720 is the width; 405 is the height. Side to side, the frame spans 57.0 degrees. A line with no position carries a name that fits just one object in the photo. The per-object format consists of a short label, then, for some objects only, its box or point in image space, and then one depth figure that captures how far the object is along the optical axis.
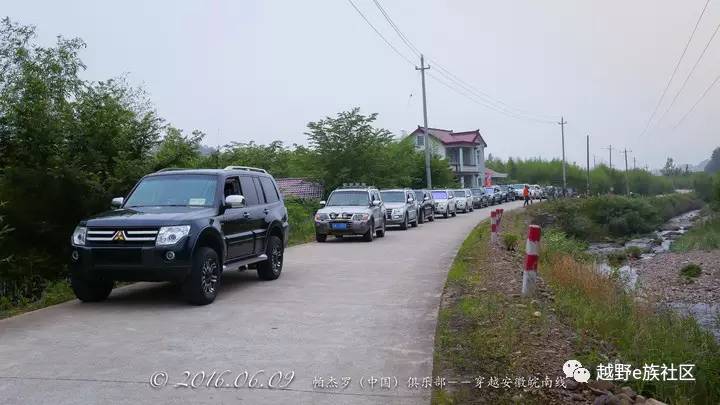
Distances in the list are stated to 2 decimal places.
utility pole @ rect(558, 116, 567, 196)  78.61
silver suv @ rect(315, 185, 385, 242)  20.42
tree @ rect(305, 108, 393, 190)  35.44
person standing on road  50.03
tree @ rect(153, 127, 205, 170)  13.67
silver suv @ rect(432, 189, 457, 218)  38.19
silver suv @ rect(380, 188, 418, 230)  26.61
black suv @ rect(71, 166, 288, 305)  8.39
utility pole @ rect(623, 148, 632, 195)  95.32
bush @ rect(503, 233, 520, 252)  17.88
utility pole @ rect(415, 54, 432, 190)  43.81
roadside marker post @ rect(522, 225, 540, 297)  8.56
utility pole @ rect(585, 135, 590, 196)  83.16
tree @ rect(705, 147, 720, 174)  117.19
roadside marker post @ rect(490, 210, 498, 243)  18.88
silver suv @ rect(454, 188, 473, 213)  44.66
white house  73.78
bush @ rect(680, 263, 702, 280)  24.55
